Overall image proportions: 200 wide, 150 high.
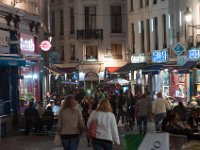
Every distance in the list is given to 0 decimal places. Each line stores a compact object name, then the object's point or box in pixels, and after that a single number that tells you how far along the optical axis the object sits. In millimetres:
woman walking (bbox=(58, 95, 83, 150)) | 11680
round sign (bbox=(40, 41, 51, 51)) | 31391
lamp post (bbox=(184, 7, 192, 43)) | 28922
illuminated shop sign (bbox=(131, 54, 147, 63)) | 47031
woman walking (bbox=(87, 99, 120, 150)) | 11195
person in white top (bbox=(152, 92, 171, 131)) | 21578
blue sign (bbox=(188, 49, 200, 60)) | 33406
